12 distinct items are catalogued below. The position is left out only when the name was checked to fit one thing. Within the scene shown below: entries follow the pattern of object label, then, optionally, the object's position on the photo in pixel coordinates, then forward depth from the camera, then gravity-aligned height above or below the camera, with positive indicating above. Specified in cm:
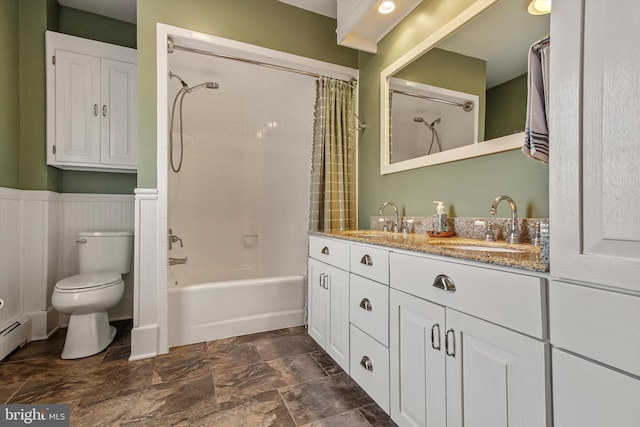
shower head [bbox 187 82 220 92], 245 +108
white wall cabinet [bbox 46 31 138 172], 223 +85
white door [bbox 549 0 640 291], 57 +15
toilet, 186 -51
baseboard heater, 187 -81
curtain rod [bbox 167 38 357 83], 203 +116
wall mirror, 131 +69
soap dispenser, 158 -4
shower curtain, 233 +43
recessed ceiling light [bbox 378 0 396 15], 184 +130
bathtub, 208 -71
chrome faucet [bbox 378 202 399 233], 198 +3
